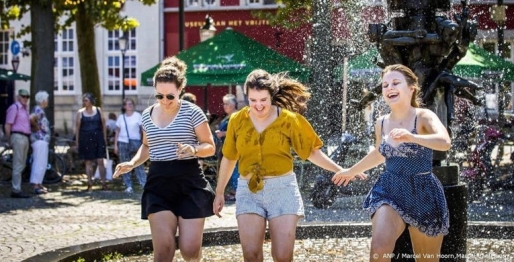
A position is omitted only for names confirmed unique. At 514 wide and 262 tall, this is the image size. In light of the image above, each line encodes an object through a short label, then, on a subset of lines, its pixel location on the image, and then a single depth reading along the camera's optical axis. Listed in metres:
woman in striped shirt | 6.64
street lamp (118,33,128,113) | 34.00
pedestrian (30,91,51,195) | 15.95
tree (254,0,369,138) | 18.44
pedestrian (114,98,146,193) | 16.47
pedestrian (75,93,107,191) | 16.58
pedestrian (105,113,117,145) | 21.19
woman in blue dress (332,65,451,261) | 6.06
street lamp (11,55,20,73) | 37.62
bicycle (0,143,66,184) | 18.00
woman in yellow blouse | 6.24
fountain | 7.23
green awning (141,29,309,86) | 18.83
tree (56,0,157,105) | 24.72
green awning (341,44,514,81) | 16.97
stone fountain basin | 8.75
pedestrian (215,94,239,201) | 14.59
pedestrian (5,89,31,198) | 15.48
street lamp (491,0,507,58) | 21.58
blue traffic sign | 37.00
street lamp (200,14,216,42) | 24.41
